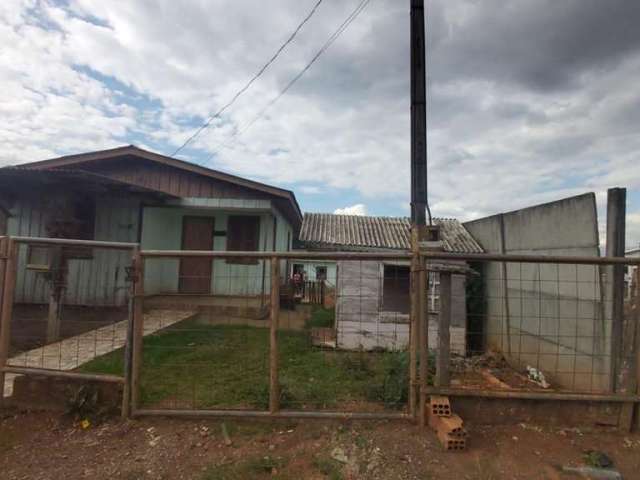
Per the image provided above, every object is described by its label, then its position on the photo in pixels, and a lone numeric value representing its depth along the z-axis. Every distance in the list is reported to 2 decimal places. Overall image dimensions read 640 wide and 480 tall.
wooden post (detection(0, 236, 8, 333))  3.51
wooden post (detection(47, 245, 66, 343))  5.71
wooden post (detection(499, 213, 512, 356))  7.62
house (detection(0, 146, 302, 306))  7.51
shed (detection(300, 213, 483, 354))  8.07
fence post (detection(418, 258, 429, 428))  3.26
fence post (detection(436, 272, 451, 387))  3.44
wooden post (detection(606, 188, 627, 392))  3.70
